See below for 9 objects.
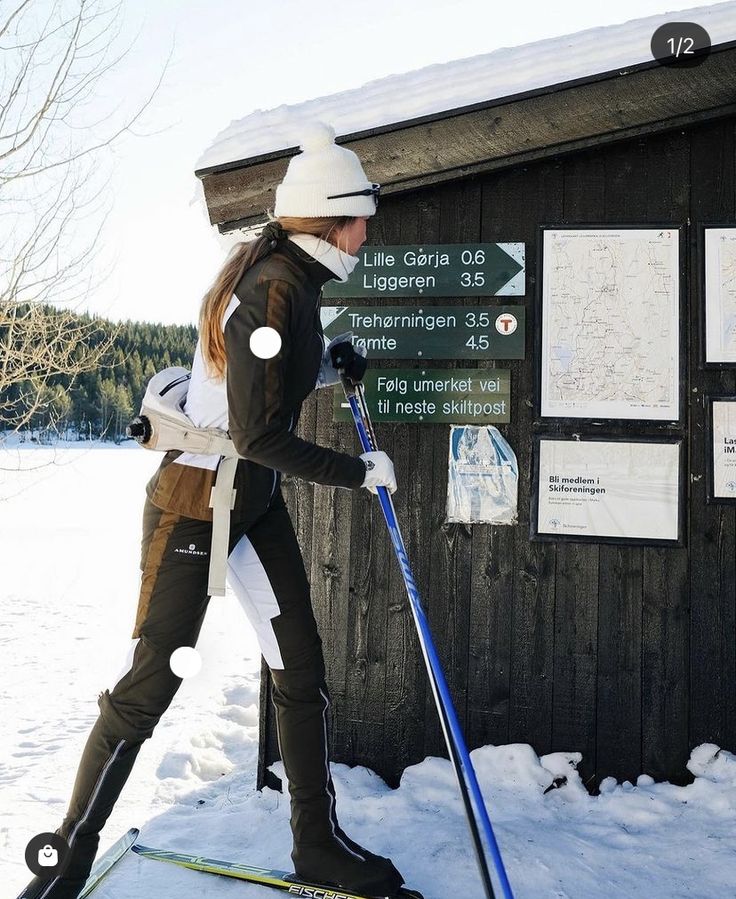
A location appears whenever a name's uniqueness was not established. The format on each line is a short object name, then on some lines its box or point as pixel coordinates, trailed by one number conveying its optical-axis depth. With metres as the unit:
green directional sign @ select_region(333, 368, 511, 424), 3.26
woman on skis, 2.12
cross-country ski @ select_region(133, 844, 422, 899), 2.32
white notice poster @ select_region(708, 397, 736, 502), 3.11
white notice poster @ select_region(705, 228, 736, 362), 3.16
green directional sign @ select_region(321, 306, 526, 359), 3.27
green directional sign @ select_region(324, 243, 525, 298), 3.27
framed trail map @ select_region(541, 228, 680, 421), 3.19
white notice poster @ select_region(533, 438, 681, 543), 3.15
